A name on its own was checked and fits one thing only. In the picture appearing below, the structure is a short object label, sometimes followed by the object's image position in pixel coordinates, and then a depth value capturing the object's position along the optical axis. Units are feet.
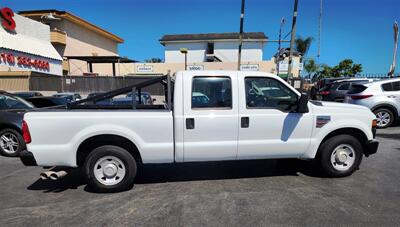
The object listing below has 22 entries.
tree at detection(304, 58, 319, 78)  161.48
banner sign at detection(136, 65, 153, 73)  107.76
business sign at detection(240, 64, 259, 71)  100.58
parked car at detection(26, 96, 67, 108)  28.12
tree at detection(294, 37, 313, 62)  161.68
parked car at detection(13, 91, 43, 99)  39.36
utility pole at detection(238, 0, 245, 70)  44.75
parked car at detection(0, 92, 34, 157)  19.62
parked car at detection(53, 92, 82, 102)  34.80
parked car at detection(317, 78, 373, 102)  39.88
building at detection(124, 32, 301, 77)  136.15
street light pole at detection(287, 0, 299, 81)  35.09
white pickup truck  12.24
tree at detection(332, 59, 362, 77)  133.69
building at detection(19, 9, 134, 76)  84.48
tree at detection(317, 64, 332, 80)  147.59
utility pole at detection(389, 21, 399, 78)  72.13
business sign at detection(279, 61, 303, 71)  69.61
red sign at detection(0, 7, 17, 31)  55.96
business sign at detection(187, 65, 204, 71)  101.03
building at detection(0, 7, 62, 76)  56.85
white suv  28.91
